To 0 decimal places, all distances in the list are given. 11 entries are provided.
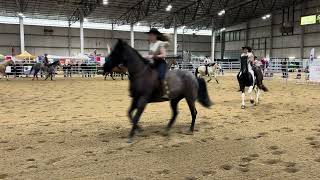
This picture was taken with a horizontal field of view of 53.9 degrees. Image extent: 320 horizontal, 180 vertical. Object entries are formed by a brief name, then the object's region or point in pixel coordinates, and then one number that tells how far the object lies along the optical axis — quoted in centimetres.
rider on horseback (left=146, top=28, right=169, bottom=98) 567
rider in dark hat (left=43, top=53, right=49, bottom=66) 2311
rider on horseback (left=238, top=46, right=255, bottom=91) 923
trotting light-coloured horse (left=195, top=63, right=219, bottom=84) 2093
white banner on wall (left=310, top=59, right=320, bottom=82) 1858
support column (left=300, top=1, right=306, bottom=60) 3967
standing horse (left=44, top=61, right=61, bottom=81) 2311
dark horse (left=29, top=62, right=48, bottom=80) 2320
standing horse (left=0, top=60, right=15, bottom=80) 2145
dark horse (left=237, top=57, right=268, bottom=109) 931
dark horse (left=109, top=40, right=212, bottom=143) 544
